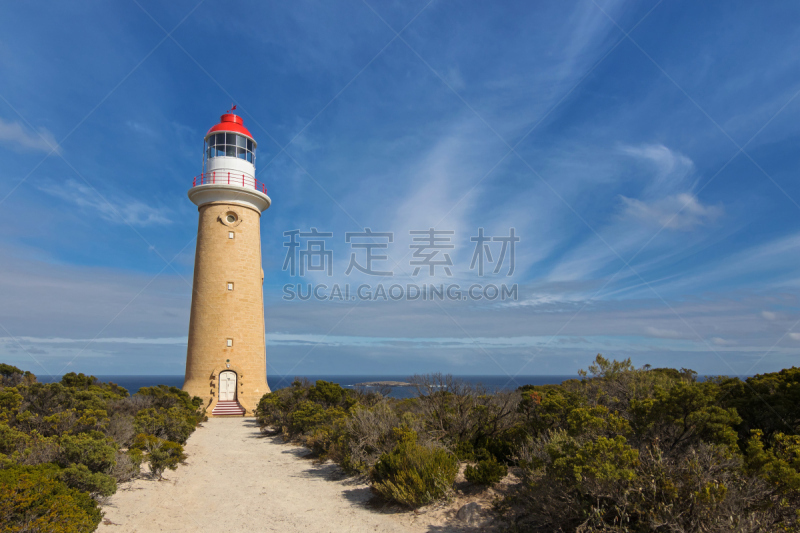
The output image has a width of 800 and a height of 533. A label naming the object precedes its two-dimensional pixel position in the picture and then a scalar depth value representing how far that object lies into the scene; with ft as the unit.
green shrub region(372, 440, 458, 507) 23.59
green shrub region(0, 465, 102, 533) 15.23
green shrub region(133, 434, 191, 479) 30.35
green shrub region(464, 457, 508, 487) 24.23
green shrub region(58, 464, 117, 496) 20.18
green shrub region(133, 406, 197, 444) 37.79
